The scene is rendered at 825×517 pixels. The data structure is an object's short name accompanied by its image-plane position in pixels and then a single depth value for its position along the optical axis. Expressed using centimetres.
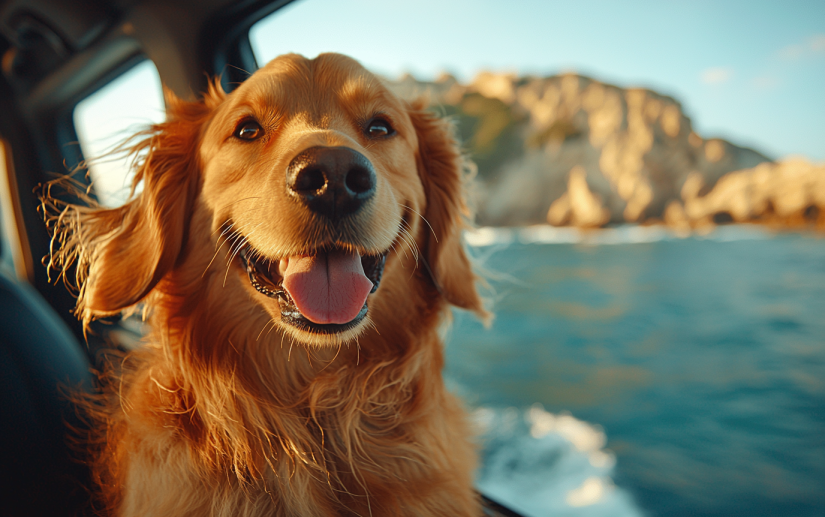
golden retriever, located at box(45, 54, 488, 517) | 32
